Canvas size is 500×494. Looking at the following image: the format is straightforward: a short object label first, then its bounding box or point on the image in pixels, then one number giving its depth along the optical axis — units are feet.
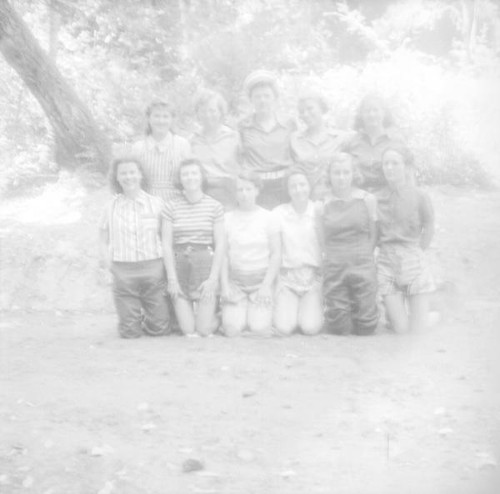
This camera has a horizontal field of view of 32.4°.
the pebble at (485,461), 12.57
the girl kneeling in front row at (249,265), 22.41
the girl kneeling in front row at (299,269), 22.54
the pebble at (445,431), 14.01
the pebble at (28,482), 12.52
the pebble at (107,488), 12.12
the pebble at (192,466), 12.82
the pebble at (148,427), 14.73
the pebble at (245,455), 13.29
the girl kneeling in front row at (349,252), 21.97
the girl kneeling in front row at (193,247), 22.35
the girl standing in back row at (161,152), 22.84
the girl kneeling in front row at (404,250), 22.38
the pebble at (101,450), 13.48
